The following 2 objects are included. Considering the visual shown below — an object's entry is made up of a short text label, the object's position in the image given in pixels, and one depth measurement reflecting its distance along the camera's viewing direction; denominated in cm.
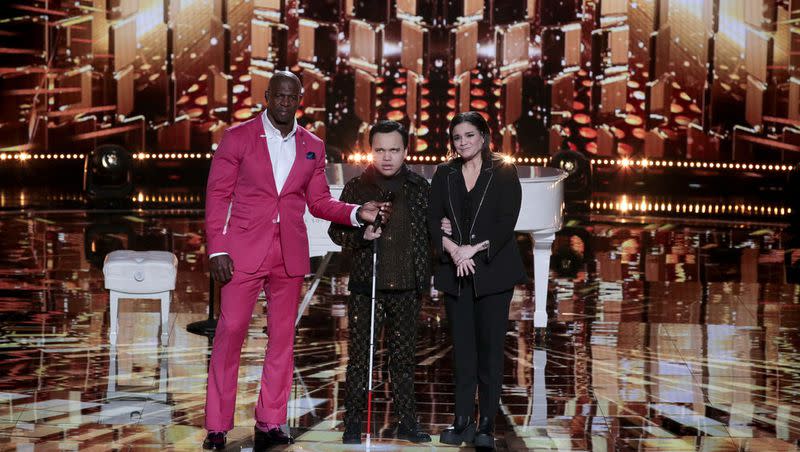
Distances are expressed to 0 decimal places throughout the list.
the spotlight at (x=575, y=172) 2702
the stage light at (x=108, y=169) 2708
